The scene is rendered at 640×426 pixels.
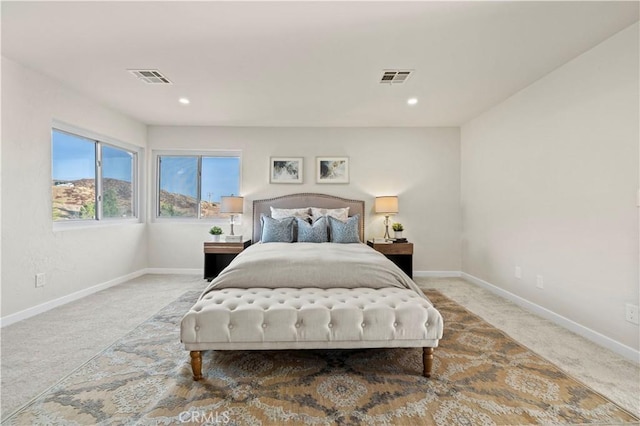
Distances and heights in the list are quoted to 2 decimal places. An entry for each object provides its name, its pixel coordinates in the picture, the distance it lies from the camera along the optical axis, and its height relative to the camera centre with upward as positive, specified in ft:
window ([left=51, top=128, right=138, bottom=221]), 11.10 +1.56
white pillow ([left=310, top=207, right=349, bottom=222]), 14.55 -0.01
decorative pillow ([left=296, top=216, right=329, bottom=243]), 13.30 -0.87
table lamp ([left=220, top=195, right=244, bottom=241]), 14.62 +0.37
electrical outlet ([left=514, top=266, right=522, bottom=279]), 11.01 -2.30
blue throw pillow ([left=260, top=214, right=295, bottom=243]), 13.38 -0.82
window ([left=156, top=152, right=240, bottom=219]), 16.20 +1.58
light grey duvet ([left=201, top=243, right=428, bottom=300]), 7.72 -1.63
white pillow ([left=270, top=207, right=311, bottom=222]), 14.44 +0.00
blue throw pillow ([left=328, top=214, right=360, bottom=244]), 13.35 -0.84
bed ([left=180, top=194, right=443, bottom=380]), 6.02 -2.03
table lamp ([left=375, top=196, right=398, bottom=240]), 14.64 +0.39
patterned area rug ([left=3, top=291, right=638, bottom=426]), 5.01 -3.48
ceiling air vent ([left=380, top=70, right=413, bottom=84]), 9.44 +4.55
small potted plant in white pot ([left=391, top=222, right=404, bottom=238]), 15.03 -0.80
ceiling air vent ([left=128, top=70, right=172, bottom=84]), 9.54 +4.65
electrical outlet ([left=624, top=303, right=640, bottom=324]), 7.02 -2.50
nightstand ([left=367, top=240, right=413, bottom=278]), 14.12 -1.76
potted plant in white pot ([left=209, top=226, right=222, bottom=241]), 14.64 -0.93
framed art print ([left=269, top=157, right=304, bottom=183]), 15.79 +2.34
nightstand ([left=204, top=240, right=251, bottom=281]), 14.06 -2.00
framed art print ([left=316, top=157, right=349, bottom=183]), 15.78 +2.37
